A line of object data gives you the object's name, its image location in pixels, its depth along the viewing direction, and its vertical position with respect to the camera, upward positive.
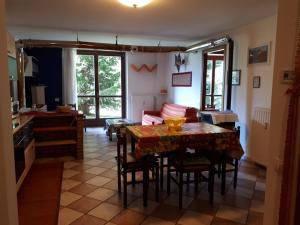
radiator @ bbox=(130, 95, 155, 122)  7.44 -0.54
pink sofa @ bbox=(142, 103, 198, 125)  5.02 -0.62
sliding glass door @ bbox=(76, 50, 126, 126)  7.23 +0.06
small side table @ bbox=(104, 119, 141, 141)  5.63 -0.91
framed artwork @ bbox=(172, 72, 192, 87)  6.15 +0.23
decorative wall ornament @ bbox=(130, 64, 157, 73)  7.44 +0.63
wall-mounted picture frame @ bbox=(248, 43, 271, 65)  3.72 +0.56
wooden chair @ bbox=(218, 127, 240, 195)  2.92 -0.95
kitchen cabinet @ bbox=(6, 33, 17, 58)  3.67 +0.64
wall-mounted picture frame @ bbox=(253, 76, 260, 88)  3.91 +0.11
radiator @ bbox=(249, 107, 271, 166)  3.73 -0.76
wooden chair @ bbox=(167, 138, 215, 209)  2.58 -0.85
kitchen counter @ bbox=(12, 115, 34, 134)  2.85 -0.49
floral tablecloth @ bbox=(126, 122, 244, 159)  2.52 -0.56
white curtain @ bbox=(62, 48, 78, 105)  6.72 +0.31
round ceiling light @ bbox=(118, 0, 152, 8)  2.72 +0.99
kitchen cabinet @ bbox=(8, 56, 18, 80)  3.88 +0.32
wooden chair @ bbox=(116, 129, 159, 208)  2.61 -0.87
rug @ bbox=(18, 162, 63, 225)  2.42 -1.33
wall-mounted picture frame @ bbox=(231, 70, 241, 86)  4.34 +0.19
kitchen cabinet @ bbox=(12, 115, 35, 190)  2.83 -0.80
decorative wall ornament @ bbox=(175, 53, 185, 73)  6.50 +0.74
